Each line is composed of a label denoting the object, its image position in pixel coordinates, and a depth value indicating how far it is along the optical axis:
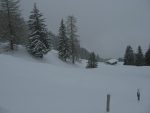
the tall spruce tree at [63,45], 40.90
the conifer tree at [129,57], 61.51
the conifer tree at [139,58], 57.56
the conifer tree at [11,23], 33.12
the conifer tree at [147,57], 46.18
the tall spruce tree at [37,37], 34.50
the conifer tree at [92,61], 48.97
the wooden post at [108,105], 10.12
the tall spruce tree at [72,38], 42.06
